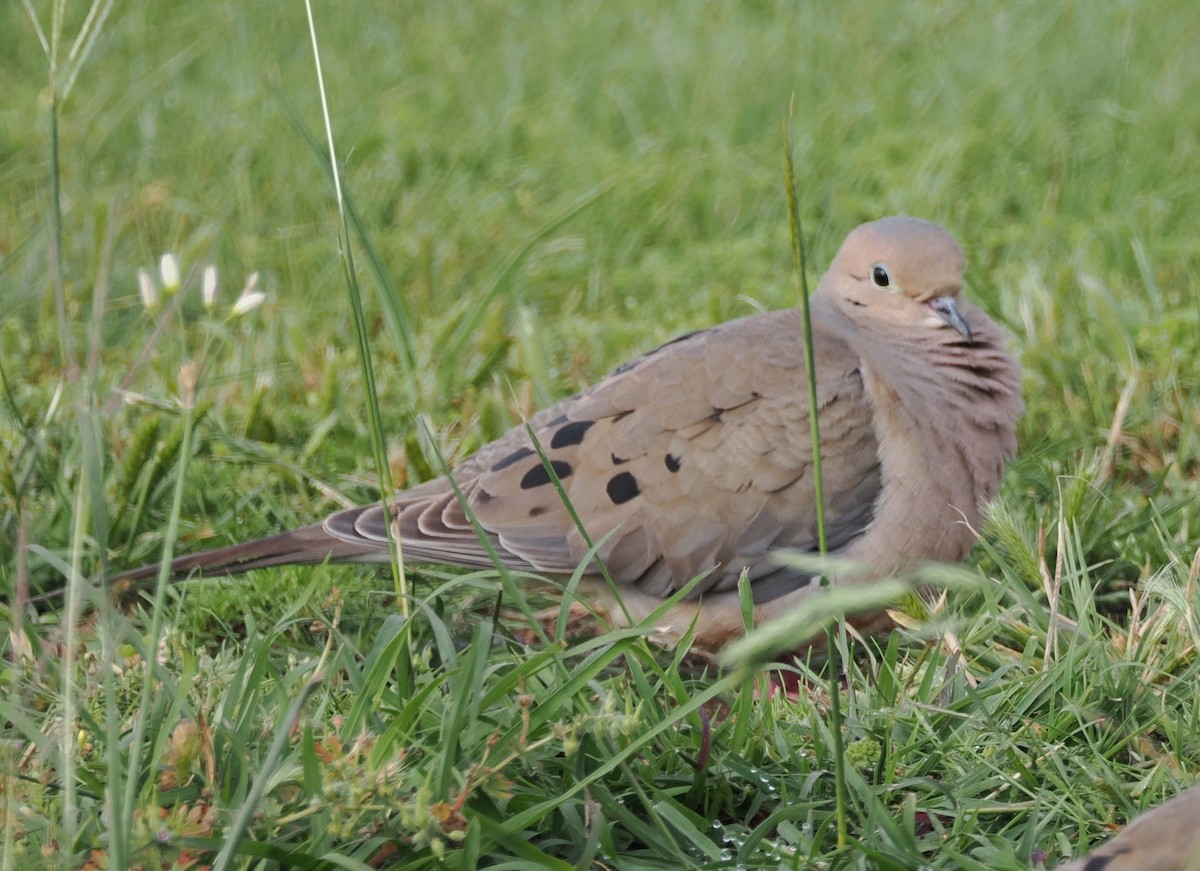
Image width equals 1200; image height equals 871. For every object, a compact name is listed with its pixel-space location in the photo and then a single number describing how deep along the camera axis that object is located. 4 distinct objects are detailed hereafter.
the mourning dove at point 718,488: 6.24
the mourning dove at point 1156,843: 3.25
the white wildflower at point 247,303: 4.19
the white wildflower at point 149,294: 4.22
